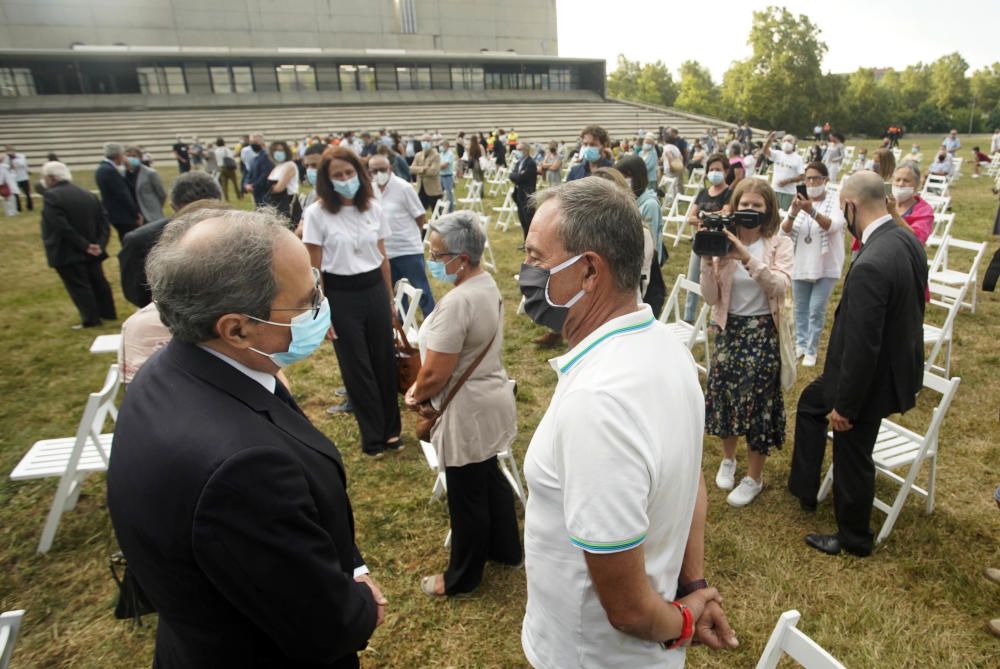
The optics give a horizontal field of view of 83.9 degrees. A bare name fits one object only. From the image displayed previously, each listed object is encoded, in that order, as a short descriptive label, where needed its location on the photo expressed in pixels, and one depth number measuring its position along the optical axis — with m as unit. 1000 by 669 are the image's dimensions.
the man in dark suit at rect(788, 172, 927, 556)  2.79
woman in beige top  2.69
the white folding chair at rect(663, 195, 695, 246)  10.38
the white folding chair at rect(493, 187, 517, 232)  12.54
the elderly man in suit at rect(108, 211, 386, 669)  1.19
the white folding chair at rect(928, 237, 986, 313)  5.89
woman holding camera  3.52
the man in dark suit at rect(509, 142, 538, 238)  10.45
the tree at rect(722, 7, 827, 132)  51.50
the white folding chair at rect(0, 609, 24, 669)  1.79
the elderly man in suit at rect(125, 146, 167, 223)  8.34
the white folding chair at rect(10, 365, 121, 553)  3.40
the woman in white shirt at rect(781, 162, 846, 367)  5.52
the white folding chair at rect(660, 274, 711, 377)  4.98
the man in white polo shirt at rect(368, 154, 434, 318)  5.91
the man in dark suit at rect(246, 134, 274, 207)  11.07
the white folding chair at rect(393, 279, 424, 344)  4.78
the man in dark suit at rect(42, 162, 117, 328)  6.77
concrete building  39.19
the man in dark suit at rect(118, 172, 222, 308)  3.65
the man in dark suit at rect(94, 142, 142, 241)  8.22
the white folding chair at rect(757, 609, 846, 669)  1.55
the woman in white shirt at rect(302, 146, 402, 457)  4.03
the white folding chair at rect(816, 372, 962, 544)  3.19
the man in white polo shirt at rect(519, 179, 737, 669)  1.20
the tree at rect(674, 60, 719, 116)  63.97
